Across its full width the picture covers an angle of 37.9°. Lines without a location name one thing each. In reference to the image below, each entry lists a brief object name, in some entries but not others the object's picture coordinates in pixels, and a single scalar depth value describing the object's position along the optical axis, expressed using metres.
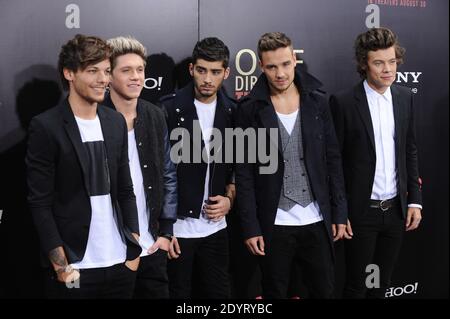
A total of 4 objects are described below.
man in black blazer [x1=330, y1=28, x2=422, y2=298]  3.62
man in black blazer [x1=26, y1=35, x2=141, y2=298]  2.75
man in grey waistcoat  3.36
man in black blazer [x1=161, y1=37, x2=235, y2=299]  3.45
